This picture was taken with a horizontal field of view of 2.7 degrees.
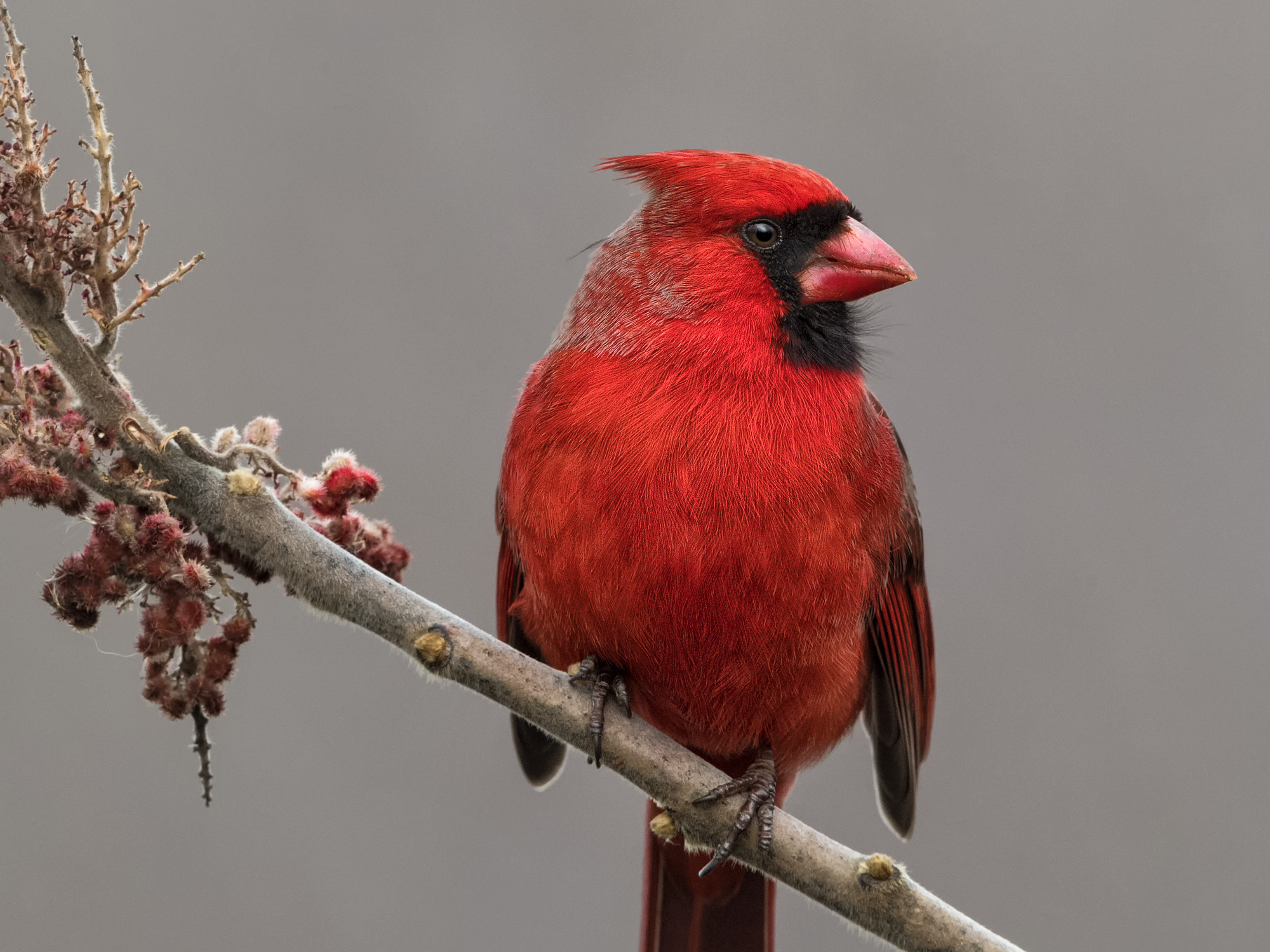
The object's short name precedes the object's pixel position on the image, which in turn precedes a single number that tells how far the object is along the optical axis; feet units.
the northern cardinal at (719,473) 16.96
